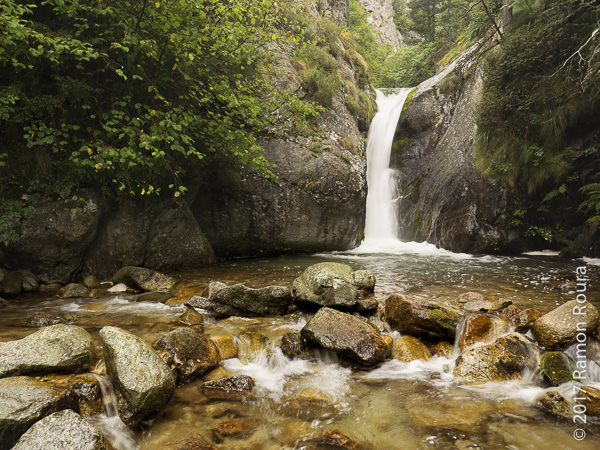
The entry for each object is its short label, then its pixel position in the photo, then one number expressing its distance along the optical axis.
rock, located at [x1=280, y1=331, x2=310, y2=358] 4.14
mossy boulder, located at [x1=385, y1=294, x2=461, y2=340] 4.38
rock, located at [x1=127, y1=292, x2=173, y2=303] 5.96
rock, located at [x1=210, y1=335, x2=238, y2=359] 4.00
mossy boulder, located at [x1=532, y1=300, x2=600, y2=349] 3.80
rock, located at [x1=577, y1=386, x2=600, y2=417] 2.89
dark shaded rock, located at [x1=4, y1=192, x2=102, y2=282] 6.37
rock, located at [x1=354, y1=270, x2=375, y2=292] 6.21
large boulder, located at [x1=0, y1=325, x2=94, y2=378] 2.95
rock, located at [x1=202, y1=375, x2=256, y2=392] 3.37
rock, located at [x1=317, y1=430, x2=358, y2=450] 2.64
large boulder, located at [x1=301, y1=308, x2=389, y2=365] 3.97
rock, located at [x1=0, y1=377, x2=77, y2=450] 2.25
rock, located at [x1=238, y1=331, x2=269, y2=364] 4.07
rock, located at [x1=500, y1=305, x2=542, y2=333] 4.30
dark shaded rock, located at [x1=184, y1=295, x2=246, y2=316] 5.15
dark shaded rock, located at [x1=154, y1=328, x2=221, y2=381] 3.49
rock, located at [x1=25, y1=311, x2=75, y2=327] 4.54
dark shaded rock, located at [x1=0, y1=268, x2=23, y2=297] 5.90
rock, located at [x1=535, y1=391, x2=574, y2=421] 2.94
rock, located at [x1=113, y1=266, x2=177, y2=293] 6.68
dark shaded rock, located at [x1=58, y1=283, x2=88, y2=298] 6.18
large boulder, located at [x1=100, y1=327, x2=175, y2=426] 2.73
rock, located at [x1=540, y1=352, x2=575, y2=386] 3.44
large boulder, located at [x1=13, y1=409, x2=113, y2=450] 2.14
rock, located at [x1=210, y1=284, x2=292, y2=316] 5.20
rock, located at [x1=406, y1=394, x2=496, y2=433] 2.85
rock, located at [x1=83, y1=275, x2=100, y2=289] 6.75
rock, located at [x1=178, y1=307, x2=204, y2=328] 4.80
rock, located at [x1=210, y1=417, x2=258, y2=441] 2.75
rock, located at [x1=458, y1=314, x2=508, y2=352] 4.21
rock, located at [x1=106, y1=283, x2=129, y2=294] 6.55
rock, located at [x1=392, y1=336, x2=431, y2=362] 4.11
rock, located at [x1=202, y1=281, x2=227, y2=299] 5.52
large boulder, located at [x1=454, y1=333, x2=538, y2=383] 3.63
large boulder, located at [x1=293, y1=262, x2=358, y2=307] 5.16
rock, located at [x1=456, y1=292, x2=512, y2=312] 5.07
